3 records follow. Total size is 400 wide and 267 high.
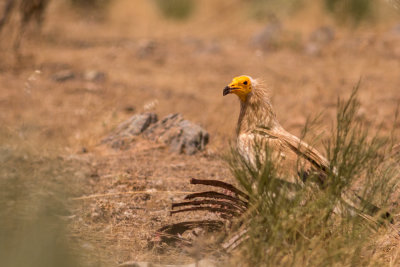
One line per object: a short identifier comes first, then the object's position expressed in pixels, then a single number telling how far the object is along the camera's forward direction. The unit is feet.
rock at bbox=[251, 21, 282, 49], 67.95
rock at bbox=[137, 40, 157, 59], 63.93
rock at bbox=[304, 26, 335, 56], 63.41
